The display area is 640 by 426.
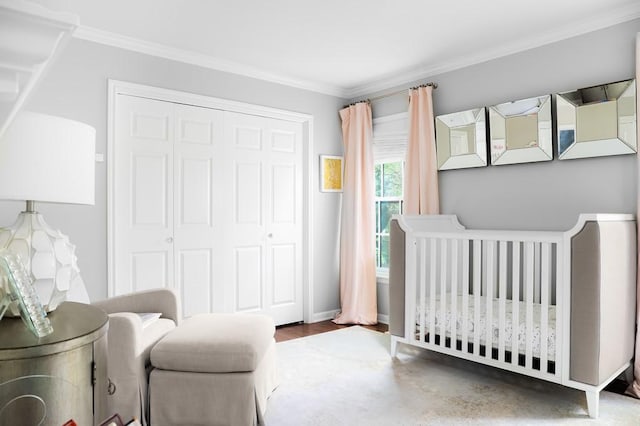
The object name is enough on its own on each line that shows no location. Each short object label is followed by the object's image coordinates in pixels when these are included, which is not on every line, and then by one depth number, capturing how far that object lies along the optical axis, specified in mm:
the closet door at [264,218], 3975
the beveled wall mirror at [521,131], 3154
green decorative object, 1071
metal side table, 963
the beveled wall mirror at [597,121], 2773
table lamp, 1224
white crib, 2361
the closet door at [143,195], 3332
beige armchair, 2068
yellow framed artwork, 4547
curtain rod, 3889
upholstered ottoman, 2172
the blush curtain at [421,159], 3854
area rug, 2328
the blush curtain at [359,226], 4410
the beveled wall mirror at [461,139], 3543
